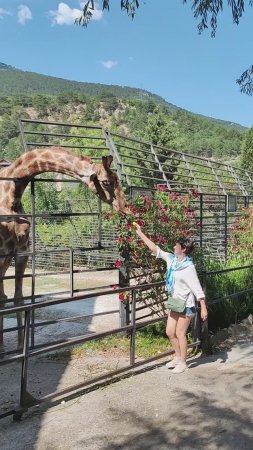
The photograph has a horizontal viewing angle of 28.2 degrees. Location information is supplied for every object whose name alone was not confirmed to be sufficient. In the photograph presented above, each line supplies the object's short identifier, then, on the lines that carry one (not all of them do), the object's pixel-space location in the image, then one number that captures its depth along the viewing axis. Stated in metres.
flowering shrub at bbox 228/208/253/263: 11.20
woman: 5.47
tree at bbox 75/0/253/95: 5.99
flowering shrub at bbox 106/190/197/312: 6.53
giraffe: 5.94
